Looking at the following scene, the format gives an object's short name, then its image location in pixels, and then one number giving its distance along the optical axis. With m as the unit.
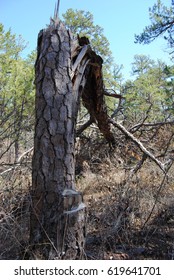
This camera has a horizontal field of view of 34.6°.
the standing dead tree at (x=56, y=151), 2.56
